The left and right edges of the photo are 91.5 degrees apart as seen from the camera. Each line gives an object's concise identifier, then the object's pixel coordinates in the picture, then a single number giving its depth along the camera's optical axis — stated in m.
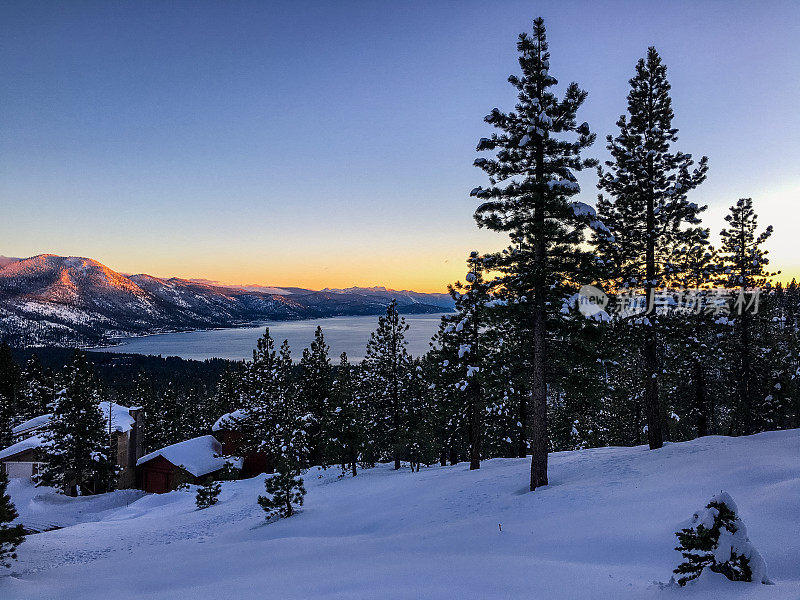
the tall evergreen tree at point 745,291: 22.45
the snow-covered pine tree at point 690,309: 16.84
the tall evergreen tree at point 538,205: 13.66
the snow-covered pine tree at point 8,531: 12.45
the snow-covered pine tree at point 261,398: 36.16
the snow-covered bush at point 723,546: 4.89
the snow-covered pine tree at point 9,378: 56.78
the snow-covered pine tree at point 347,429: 29.34
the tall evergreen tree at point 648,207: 17.11
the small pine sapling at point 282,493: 20.14
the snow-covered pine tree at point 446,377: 23.25
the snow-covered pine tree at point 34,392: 59.72
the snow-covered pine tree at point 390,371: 32.31
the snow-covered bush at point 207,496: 26.92
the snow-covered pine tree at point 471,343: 22.33
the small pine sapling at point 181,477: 38.59
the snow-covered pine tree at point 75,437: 36.97
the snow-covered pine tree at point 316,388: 36.47
